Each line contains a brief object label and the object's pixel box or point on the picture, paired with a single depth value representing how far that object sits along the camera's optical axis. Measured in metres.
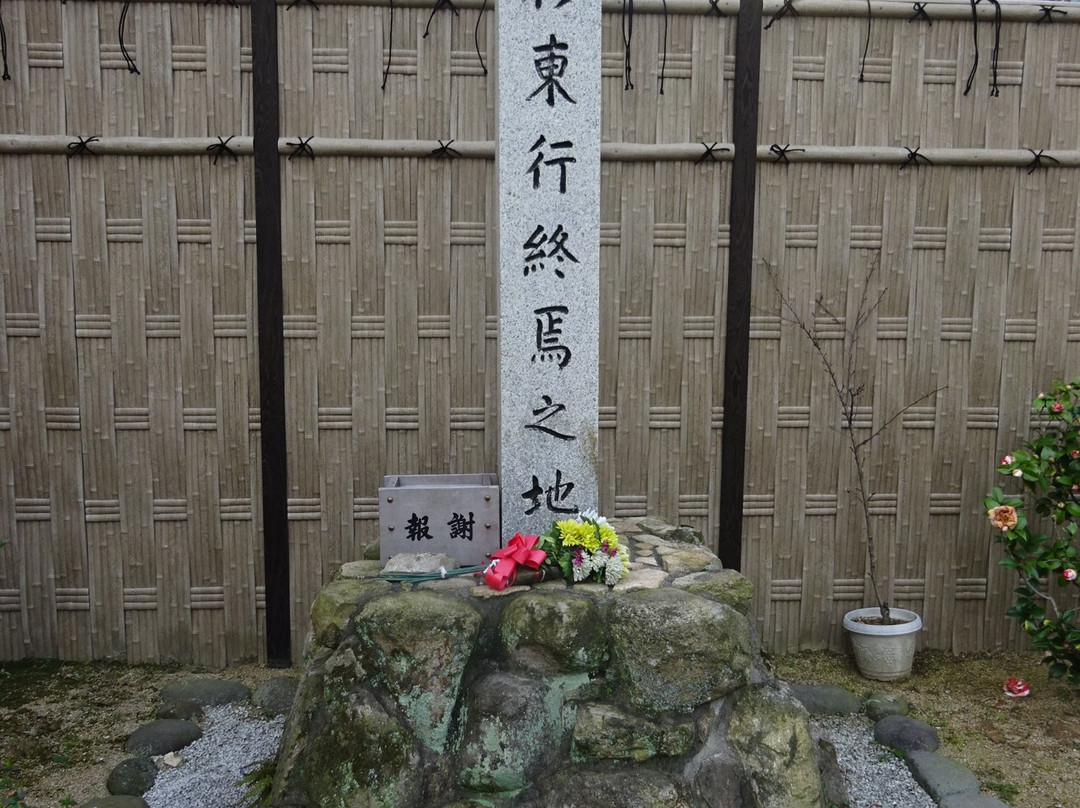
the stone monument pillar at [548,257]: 3.65
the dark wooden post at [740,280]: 4.75
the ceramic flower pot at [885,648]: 4.73
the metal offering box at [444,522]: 3.65
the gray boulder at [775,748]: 3.08
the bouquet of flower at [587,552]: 3.42
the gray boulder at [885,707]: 4.44
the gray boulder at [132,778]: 3.75
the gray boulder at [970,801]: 3.69
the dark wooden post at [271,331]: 4.60
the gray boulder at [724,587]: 3.35
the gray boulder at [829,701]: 4.51
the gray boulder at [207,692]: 4.49
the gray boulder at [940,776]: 3.80
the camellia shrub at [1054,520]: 4.58
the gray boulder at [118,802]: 3.59
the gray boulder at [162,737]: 4.05
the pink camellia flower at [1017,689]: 4.63
